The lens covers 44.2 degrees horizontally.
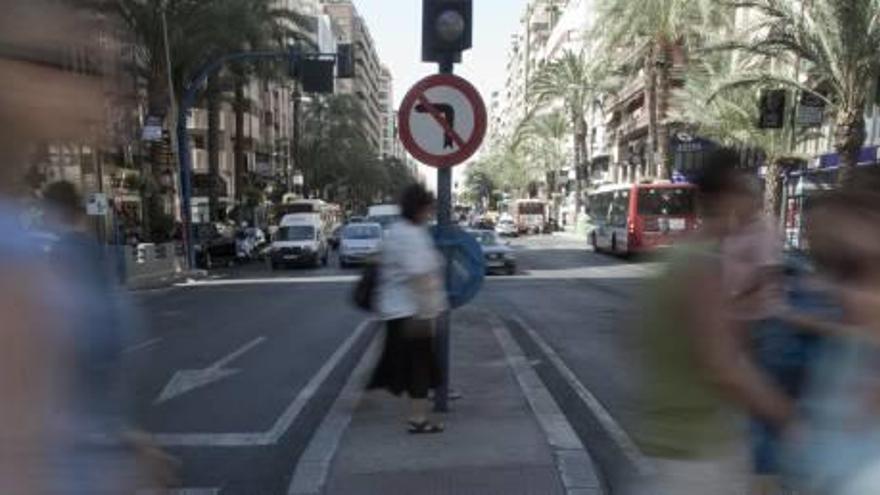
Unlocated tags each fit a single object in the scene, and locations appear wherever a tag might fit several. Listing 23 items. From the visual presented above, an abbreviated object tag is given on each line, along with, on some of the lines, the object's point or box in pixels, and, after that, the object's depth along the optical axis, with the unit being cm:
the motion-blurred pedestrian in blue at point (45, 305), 187
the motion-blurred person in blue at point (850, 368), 290
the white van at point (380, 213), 5128
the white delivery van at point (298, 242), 3675
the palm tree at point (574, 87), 7288
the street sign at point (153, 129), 2854
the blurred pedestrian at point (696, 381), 328
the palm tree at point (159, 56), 3228
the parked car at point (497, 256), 2977
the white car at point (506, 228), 6888
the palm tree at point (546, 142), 9719
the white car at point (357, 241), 3600
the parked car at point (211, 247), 3722
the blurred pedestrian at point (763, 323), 417
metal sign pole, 816
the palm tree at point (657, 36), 3525
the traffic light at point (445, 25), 812
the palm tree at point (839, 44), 2341
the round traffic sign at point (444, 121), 816
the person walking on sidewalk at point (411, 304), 718
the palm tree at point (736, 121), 3619
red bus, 3825
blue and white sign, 823
